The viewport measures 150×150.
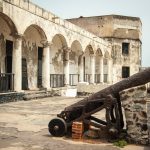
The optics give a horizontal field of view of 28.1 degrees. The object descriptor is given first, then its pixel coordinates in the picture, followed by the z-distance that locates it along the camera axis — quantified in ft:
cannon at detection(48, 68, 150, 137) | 19.47
